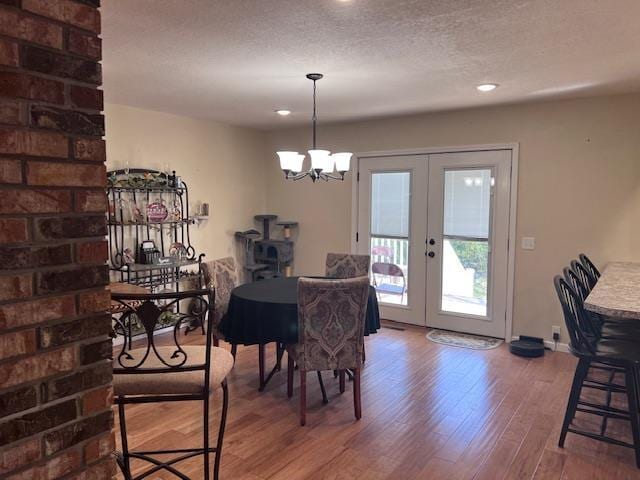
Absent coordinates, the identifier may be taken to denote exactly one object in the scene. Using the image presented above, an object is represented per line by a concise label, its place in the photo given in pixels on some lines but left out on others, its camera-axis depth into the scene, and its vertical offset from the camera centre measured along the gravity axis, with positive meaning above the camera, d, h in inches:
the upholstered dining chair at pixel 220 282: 143.1 -23.1
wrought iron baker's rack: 176.2 -7.7
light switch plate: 176.7 -11.8
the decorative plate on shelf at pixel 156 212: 184.9 -1.0
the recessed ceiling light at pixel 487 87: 144.6 +39.7
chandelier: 129.4 +14.1
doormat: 180.4 -51.4
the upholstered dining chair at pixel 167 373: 73.4 -28.2
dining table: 121.2 -28.9
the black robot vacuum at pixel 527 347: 167.0 -49.2
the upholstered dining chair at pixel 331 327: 113.0 -29.1
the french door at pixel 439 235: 184.2 -10.2
